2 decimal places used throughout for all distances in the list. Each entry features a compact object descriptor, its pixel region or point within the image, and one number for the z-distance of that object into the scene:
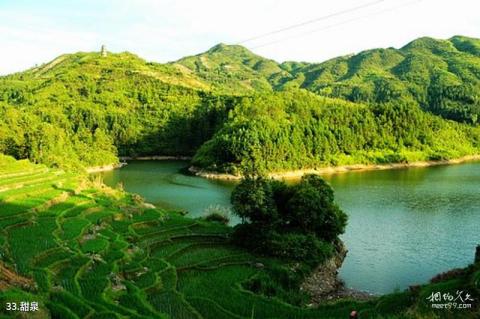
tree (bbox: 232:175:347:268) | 26.62
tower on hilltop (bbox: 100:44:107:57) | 186.25
